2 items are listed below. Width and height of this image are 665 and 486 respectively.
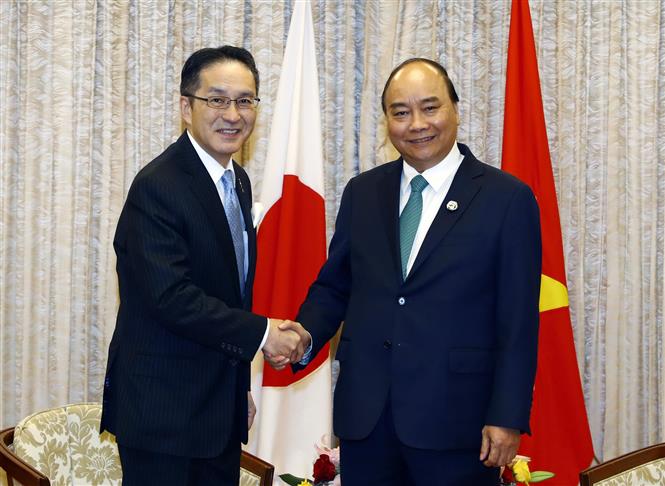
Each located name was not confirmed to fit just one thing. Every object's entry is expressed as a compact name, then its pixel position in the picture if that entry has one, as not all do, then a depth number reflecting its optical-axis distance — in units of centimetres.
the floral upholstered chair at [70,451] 307
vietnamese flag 412
